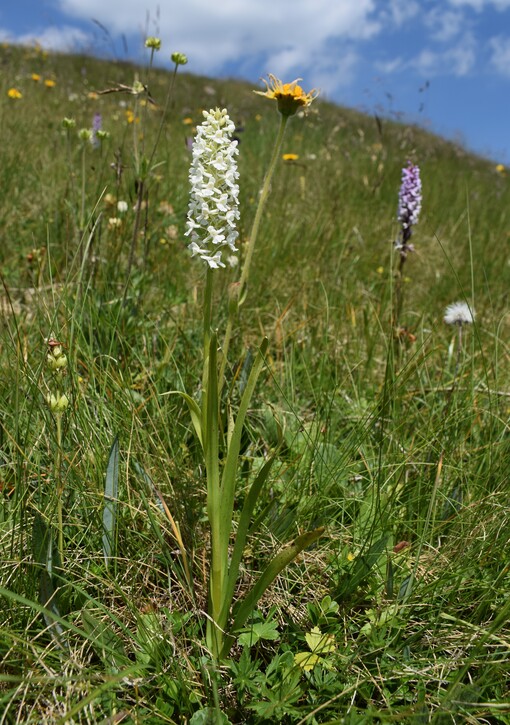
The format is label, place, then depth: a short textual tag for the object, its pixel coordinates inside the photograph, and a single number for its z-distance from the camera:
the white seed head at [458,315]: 0.76
